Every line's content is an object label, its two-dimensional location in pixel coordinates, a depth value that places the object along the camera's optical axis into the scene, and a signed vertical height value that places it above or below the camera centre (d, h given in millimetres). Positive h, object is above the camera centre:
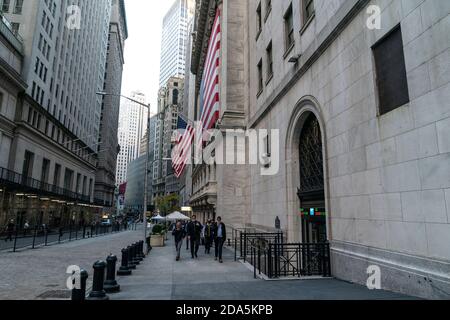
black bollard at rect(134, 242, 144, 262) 14086 -1774
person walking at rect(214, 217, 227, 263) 13952 -979
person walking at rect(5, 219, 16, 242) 26447 -1400
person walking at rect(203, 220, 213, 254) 17084 -1109
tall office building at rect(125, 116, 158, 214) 172625 +20132
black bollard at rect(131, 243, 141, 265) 12831 -1714
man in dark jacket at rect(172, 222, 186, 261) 14902 -1007
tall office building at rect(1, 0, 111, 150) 40312 +25529
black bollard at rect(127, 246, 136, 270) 11723 -1811
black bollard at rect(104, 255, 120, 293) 7921 -1661
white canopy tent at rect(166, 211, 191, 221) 26547 -137
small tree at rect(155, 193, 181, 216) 79500 +2680
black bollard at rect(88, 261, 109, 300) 6936 -1563
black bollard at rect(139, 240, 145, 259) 15325 -1792
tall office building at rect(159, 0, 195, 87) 185875 +106018
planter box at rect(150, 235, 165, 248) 23453 -1968
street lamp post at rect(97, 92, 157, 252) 19633 +2388
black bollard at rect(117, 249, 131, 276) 10539 -1795
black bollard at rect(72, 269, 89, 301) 6094 -1503
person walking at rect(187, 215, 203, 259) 15625 -959
